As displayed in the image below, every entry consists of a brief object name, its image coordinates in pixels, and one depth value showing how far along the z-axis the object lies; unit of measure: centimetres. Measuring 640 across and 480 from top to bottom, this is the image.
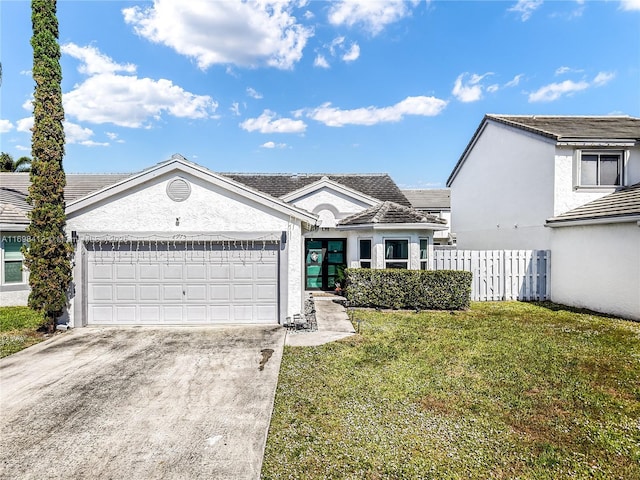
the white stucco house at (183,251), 952
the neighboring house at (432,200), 3712
